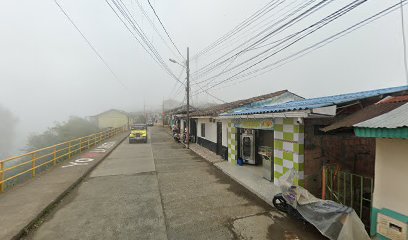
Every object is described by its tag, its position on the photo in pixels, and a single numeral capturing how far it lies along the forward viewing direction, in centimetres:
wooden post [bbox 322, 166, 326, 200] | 504
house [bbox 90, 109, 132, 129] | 5750
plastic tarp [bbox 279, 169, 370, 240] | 376
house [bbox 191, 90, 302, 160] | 1205
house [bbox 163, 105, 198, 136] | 2069
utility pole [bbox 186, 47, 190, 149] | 1697
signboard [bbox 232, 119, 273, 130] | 747
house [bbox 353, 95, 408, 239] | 331
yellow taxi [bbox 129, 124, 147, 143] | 2072
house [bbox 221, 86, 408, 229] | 508
